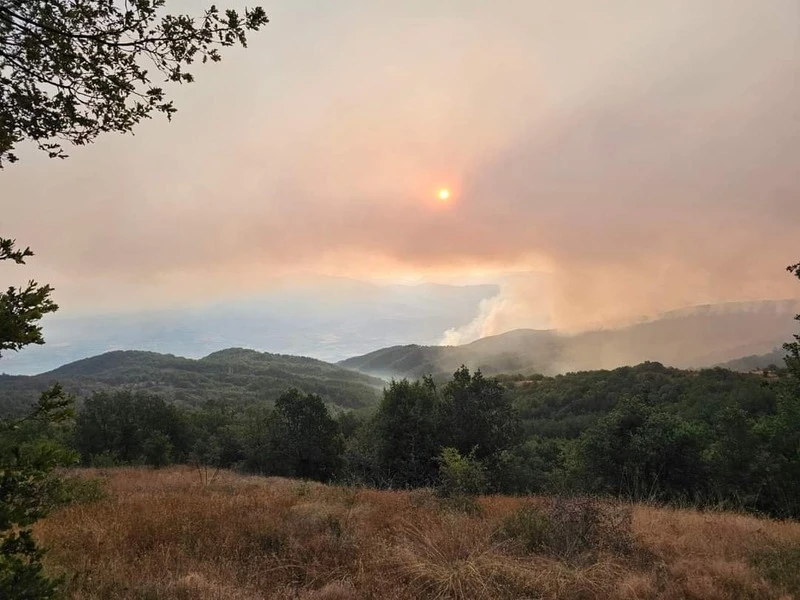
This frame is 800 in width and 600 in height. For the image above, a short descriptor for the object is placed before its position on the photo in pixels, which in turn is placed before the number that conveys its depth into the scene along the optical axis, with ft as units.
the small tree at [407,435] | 92.47
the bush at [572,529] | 21.57
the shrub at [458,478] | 36.42
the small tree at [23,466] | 9.76
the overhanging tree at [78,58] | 11.98
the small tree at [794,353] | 33.81
